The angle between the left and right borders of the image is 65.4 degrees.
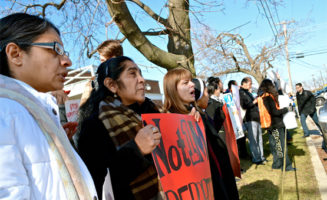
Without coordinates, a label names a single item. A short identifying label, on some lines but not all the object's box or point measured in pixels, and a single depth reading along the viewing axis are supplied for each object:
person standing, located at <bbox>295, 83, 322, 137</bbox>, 8.79
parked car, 22.12
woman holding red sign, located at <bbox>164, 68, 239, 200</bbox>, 2.32
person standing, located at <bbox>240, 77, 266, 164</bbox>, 6.32
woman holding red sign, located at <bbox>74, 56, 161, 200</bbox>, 1.44
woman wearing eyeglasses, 0.78
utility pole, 31.09
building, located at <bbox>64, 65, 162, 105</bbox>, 7.94
